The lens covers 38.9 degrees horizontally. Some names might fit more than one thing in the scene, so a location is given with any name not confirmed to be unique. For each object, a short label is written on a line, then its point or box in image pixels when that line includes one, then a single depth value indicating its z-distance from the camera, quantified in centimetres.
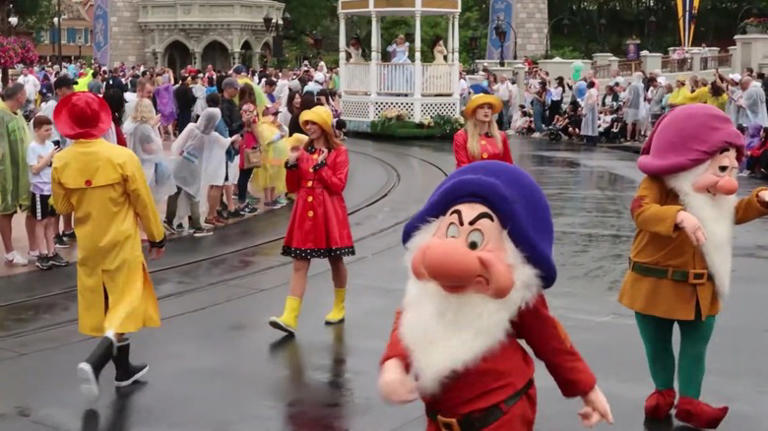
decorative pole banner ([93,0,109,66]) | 4032
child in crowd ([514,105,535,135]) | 2973
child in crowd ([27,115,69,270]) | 1046
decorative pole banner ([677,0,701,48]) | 4591
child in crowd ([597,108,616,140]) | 2631
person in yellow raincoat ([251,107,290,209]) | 1402
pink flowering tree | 2800
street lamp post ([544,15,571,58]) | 5910
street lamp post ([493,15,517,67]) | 3619
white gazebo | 2786
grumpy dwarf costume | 380
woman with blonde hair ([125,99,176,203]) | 1097
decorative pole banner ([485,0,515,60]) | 4162
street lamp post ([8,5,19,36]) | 4372
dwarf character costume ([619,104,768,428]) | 574
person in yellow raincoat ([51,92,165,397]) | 659
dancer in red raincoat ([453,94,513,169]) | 988
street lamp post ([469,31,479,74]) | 4669
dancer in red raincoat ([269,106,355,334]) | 802
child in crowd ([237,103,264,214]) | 1338
